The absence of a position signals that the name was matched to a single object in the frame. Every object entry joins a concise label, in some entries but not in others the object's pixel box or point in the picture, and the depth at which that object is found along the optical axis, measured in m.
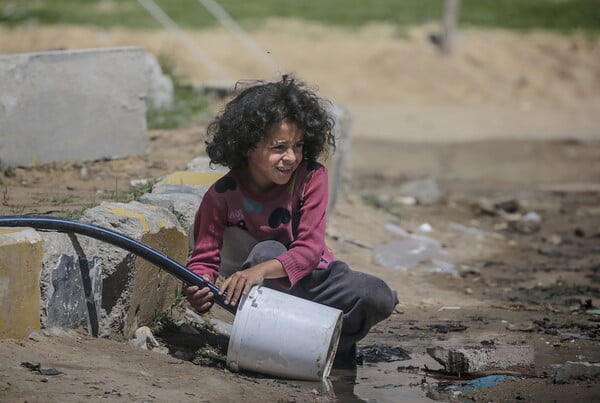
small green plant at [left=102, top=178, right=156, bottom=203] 10.01
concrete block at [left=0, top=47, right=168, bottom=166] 12.00
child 8.09
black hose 7.50
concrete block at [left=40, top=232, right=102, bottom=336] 7.49
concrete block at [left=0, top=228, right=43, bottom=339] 7.15
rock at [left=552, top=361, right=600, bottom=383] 8.04
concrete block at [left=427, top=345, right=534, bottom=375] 8.23
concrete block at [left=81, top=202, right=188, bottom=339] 8.07
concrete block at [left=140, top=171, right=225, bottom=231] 9.41
